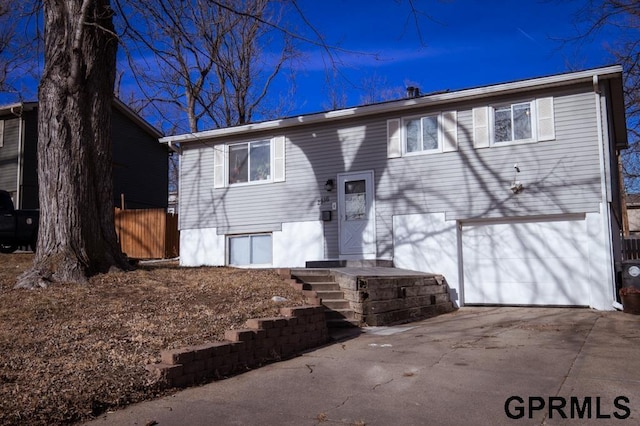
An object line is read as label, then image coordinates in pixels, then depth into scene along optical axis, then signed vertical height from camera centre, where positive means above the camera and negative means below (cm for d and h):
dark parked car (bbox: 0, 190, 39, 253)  1463 +55
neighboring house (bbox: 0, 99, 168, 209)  2177 +373
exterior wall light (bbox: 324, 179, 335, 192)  1449 +149
